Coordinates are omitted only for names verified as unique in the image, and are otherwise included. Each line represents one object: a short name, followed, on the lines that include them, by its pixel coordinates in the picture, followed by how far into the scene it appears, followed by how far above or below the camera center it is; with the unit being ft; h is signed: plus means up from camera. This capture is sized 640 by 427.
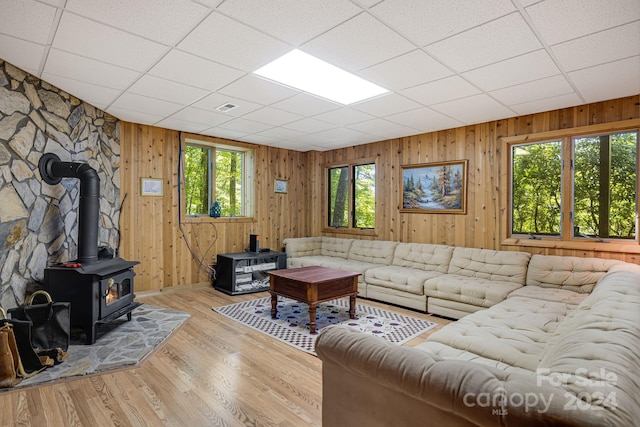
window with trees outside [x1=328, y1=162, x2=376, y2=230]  20.97 +1.22
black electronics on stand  19.52 -1.67
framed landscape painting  16.58 +1.41
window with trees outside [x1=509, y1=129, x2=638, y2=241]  12.64 +1.13
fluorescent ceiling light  9.78 +4.42
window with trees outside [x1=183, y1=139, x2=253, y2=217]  19.06 +2.17
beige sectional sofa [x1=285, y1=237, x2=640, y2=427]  3.18 -1.88
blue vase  19.20 +0.25
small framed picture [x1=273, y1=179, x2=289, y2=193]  22.12 +1.92
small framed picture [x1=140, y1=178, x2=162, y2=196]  16.76 +1.40
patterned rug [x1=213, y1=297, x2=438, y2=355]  11.70 -4.18
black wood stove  10.61 -1.96
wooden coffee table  12.52 -2.82
